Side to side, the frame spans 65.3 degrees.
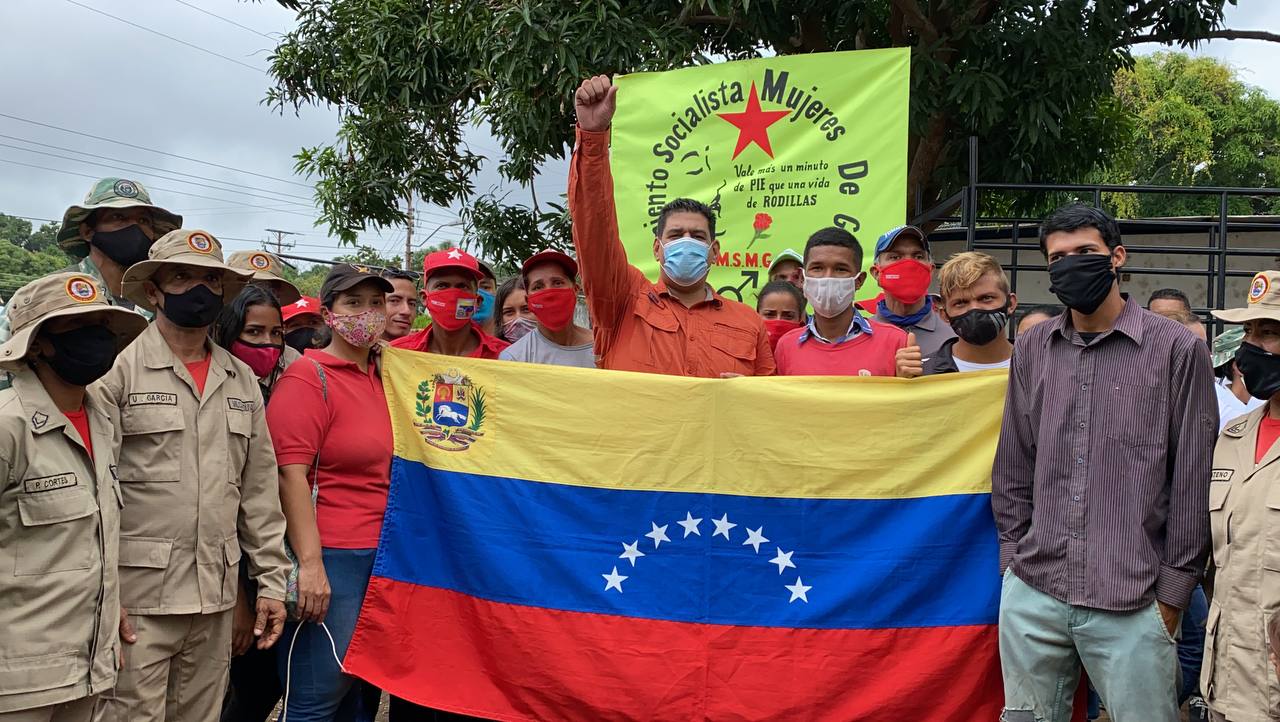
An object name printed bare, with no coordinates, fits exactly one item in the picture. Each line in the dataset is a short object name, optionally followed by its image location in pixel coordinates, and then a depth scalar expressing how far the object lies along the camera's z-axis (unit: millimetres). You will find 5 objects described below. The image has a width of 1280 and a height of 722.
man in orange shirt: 3896
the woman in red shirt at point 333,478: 3586
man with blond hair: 4012
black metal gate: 6066
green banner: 5465
